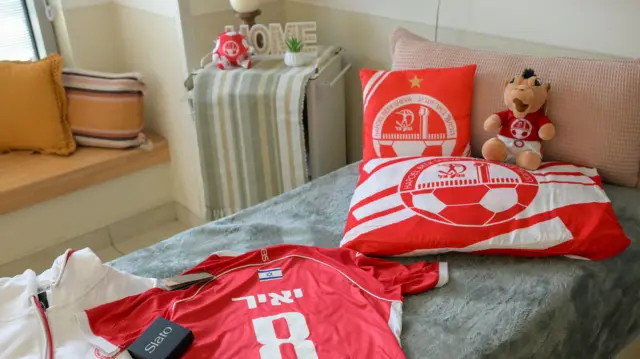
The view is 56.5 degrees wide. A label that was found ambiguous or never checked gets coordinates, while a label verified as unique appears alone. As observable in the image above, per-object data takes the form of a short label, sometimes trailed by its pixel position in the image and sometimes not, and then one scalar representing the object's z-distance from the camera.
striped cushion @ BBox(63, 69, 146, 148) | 2.64
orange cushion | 2.53
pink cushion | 1.59
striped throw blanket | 2.13
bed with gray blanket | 1.24
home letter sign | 2.32
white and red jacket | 1.20
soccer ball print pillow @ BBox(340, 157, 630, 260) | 1.40
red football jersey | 1.21
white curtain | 2.73
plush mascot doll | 1.60
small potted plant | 2.23
